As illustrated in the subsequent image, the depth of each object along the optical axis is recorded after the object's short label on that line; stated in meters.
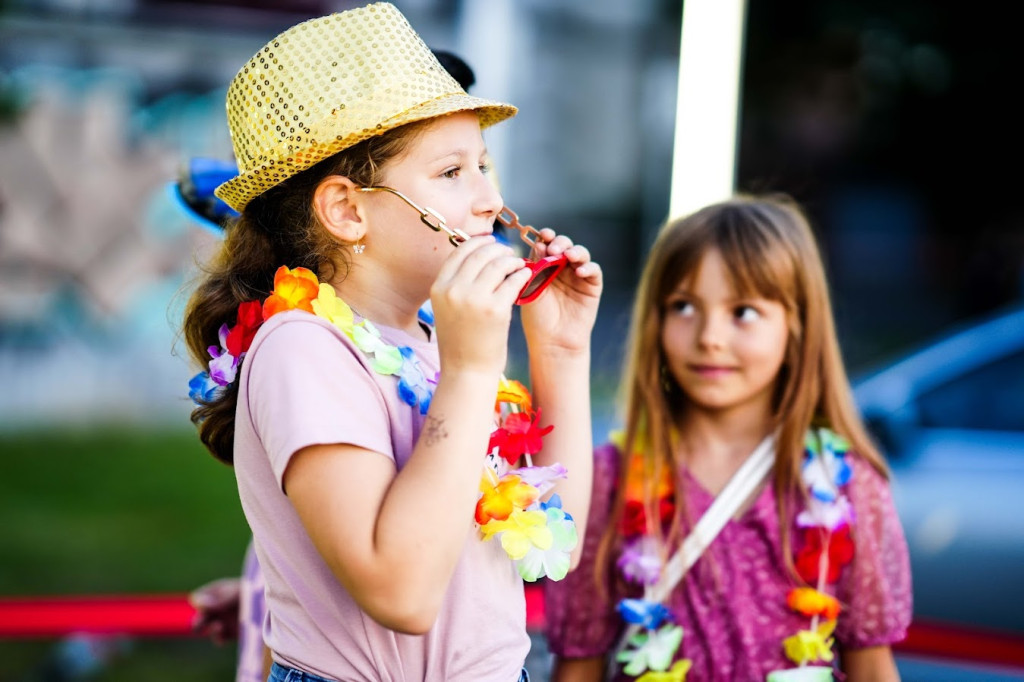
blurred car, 3.59
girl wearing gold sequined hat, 1.40
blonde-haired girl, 2.23
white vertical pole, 4.14
